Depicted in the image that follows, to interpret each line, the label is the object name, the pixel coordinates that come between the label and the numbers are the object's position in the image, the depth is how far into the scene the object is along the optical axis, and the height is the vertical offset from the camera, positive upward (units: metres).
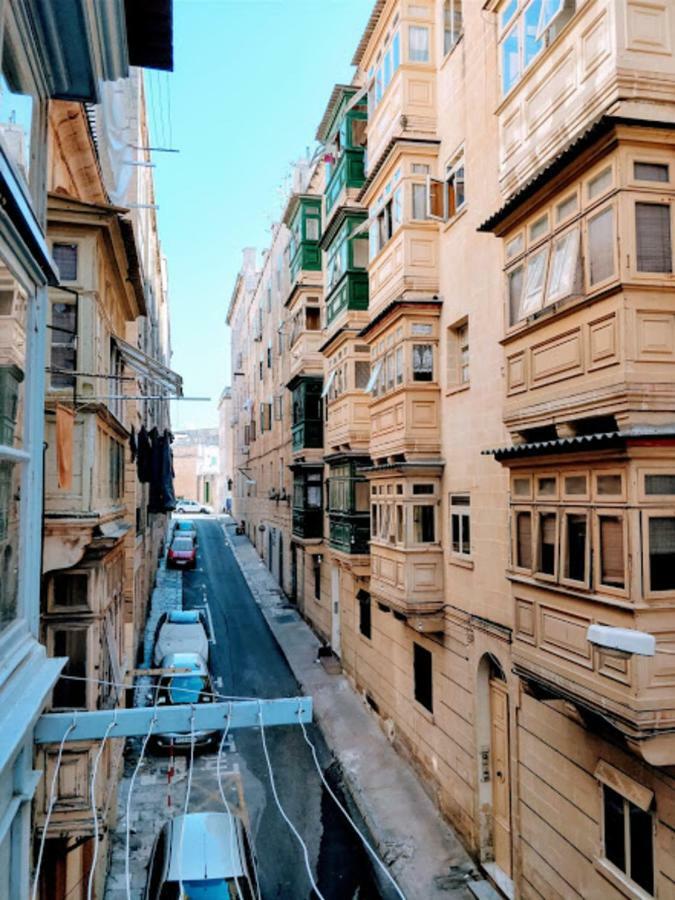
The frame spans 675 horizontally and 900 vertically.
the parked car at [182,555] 39.56 -3.77
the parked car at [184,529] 48.30 -2.97
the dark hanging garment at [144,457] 16.69 +0.80
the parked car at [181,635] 20.09 -4.50
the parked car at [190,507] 78.95 -2.07
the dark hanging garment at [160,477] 17.03 +0.32
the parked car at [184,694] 15.74 -5.12
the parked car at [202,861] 8.87 -5.00
